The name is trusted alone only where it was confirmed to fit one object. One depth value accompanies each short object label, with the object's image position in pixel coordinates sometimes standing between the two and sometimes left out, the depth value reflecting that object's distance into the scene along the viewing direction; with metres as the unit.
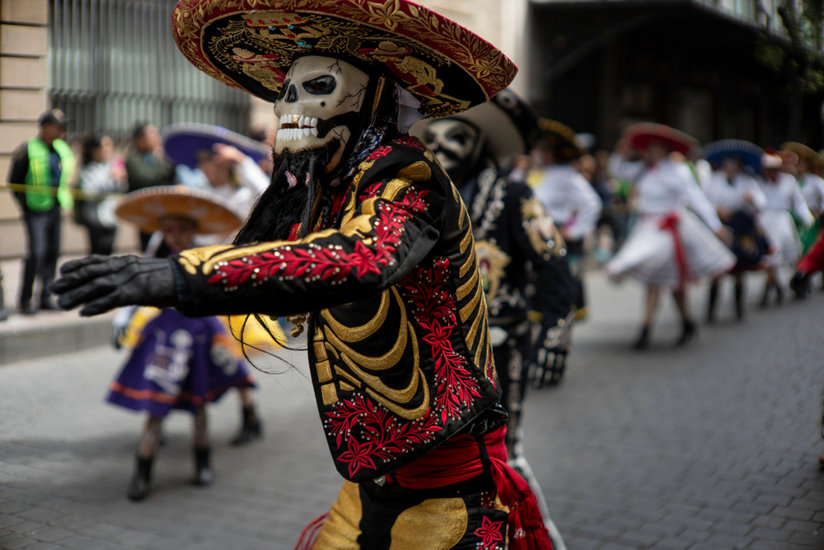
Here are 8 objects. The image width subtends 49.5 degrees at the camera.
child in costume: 4.79
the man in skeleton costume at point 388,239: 1.84
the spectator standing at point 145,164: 9.73
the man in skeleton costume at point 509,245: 3.77
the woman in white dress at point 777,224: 11.36
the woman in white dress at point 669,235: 9.06
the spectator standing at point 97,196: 9.80
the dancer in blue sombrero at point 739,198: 10.87
